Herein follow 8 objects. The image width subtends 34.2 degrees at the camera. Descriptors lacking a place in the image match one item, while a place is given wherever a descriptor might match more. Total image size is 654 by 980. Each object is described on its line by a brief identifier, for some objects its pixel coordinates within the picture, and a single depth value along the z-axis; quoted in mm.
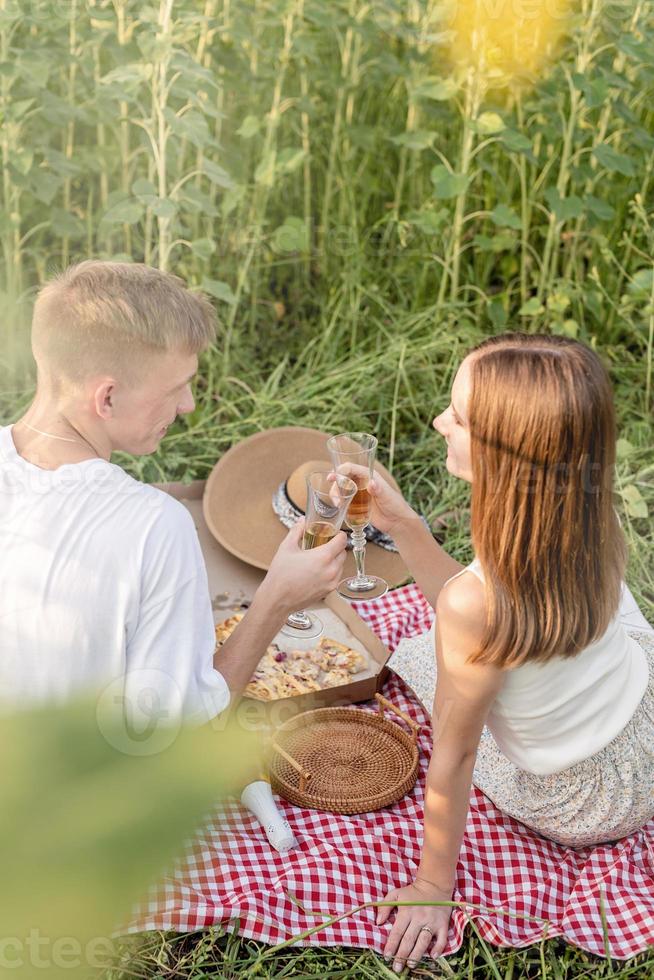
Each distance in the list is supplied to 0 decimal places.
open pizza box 2658
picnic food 2621
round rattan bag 2363
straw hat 3199
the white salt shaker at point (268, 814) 2230
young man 1691
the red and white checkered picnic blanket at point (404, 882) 2062
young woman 1811
